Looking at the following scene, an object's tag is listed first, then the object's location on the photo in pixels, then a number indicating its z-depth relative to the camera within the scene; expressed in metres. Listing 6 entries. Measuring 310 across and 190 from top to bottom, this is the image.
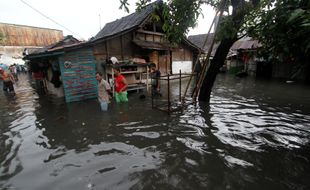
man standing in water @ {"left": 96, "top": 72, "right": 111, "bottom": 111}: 6.58
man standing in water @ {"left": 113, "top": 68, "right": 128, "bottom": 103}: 7.26
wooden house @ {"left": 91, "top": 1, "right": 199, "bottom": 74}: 10.98
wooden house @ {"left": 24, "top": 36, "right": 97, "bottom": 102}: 8.35
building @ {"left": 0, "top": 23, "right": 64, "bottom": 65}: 24.52
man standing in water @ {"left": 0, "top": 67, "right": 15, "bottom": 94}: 11.24
